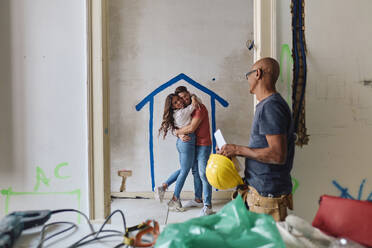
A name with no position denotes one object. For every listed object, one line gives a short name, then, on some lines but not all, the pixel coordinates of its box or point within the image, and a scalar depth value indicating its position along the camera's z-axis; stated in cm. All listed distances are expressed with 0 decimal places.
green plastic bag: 49
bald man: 108
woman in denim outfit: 260
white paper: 128
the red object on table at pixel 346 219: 63
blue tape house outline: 289
